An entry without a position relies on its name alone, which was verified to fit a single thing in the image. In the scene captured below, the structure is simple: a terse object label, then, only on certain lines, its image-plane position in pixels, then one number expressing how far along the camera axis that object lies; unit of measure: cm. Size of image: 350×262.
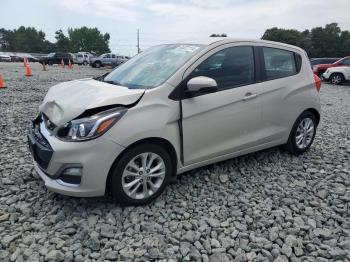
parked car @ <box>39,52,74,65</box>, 3784
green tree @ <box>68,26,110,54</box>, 9419
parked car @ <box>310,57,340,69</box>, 2103
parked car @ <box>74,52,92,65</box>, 4128
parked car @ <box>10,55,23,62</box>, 4686
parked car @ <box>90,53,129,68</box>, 3347
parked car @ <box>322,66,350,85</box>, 1764
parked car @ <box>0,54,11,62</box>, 4458
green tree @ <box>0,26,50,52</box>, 9671
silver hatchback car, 312
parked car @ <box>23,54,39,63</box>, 4766
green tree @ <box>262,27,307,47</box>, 6869
